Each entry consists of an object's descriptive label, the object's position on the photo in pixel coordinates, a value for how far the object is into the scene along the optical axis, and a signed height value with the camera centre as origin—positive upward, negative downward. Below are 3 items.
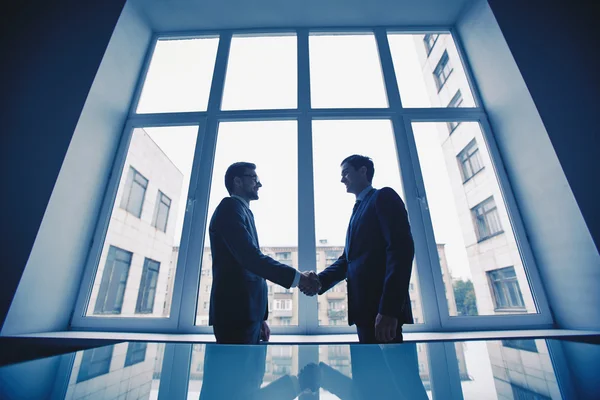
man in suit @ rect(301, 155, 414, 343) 0.98 +0.10
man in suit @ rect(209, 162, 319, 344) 1.11 +0.07
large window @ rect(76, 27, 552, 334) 1.78 +0.96
